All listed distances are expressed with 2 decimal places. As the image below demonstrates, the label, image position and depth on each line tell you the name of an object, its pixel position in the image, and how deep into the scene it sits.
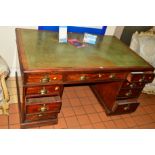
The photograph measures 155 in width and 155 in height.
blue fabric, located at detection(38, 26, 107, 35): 2.55
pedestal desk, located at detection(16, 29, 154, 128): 1.91
